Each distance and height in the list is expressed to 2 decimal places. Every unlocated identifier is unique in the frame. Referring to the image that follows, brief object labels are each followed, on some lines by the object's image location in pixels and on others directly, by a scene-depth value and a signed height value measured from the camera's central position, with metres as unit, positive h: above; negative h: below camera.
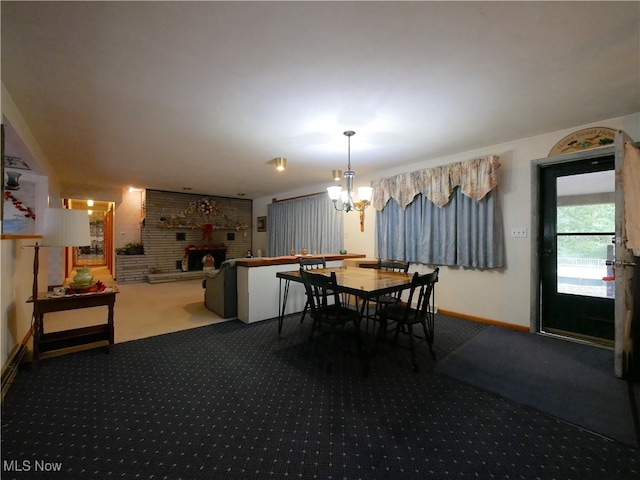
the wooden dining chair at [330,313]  2.26 -0.65
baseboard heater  1.98 -0.99
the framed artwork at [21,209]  3.45 +0.41
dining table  2.23 -0.38
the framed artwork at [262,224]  7.87 +0.49
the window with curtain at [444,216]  3.40 +0.35
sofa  3.68 -0.67
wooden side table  2.30 -0.78
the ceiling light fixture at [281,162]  3.92 +1.13
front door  2.85 -0.08
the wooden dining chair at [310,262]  3.52 -0.28
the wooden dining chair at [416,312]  2.21 -0.65
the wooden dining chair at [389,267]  3.07 -0.32
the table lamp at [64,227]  2.28 +0.11
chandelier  3.06 +0.56
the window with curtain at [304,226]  5.55 +0.33
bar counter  3.48 -0.63
